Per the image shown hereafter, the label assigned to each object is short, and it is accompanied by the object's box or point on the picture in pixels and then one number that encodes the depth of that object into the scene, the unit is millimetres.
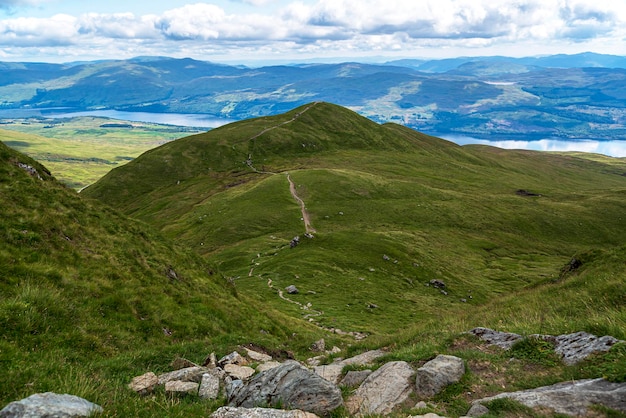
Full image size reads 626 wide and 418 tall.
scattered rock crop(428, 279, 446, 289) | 61425
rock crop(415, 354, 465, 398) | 11656
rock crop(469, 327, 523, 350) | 14634
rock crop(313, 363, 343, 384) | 15118
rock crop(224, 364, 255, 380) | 13953
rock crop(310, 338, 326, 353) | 25312
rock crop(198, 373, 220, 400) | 11423
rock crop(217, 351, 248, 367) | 15844
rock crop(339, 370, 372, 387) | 13781
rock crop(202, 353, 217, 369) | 15416
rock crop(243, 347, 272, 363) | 17391
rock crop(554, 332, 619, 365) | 11555
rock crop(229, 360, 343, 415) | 10562
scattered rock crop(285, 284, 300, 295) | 48031
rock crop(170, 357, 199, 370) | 14203
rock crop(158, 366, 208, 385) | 12562
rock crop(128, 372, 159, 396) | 11402
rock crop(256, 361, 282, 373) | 15031
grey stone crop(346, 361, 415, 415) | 11320
